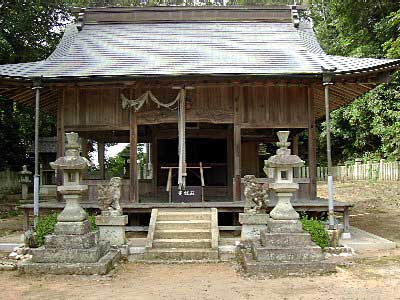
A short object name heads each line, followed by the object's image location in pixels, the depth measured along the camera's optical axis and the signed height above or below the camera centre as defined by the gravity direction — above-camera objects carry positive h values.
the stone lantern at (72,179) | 8.59 -0.07
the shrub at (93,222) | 9.94 -1.08
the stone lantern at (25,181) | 24.17 -0.27
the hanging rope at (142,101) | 12.30 +2.10
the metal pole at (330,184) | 10.40 -0.28
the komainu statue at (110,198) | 9.83 -0.52
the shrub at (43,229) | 9.59 -1.18
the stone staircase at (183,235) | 9.38 -1.43
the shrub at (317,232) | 9.31 -1.28
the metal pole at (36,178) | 10.94 -0.05
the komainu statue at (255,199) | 10.04 -0.59
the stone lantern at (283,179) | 8.60 -0.12
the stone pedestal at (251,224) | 9.94 -1.16
